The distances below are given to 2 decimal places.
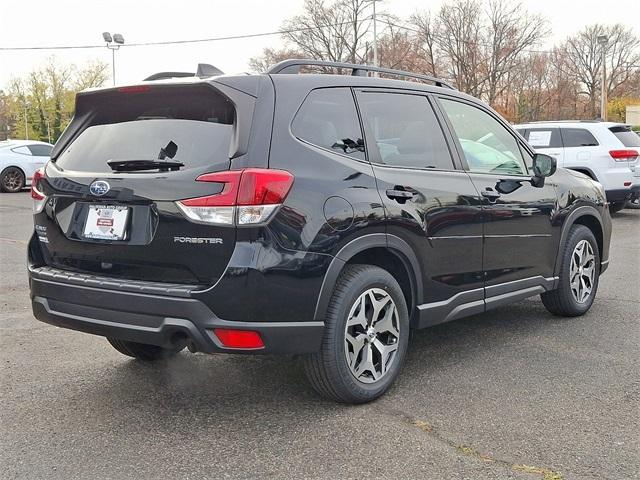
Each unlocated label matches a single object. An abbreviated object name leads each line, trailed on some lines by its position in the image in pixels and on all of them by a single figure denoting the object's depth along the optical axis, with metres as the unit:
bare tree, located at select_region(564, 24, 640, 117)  57.53
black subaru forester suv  3.10
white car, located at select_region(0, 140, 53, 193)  18.27
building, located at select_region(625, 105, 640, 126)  48.94
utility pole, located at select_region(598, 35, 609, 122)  40.56
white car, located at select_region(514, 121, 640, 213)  11.91
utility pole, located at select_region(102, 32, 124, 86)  37.78
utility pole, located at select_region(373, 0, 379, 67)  42.75
